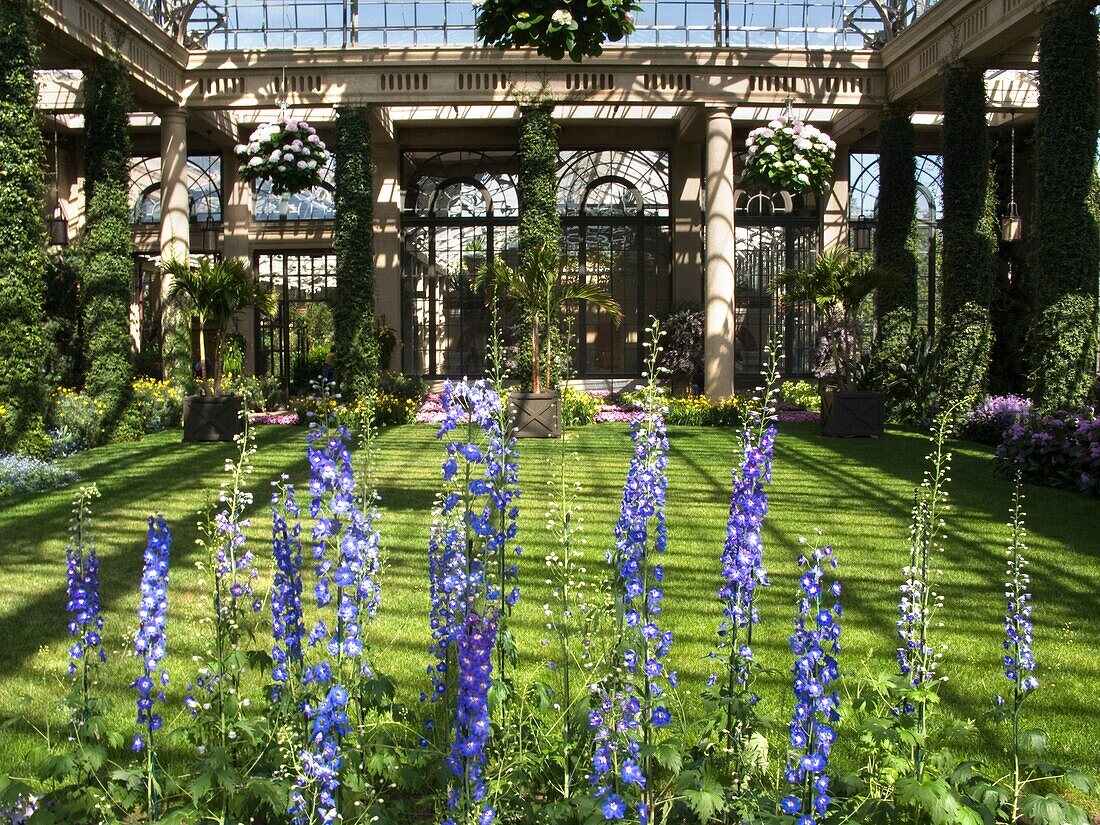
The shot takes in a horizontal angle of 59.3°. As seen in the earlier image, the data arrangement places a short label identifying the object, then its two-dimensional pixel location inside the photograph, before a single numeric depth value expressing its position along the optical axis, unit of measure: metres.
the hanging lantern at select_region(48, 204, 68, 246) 16.16
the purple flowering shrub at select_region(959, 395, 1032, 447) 11.55
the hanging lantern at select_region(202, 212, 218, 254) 18.64
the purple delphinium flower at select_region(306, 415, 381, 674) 2.18
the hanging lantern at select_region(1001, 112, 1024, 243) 14.62
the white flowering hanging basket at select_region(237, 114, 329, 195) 11.57
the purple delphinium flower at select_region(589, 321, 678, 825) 2.08
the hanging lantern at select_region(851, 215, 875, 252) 19.06
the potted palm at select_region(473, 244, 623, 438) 12.03
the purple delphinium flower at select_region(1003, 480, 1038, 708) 2.39
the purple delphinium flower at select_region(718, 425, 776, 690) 2.37
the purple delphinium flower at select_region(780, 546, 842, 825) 2.05
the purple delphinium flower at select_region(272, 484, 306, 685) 2.39
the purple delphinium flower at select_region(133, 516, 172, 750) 2.20
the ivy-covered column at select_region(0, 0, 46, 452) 9.18
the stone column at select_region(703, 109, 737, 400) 15.02
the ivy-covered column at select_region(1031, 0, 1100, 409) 10.12
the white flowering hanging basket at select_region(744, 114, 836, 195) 9.94
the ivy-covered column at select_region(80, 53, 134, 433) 11.81
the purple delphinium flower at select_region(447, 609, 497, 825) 1.98
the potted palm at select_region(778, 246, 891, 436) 12.47
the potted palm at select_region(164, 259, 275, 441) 12.02
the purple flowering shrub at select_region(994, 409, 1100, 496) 8.33
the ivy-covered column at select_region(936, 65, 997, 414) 12.45
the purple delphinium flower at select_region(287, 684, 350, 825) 1.94
